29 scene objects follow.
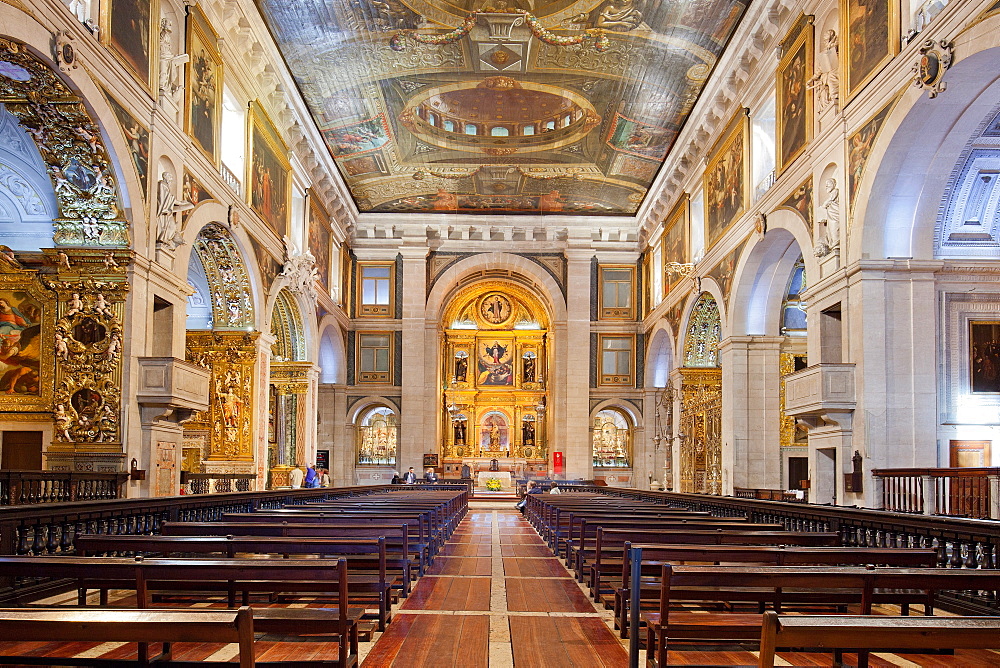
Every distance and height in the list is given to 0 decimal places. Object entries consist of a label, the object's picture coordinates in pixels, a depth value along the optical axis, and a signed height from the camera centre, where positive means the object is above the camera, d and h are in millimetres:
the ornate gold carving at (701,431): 24922 -809
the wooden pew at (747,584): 3855 -794
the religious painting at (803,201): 16109 +3738
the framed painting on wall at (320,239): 27516 +5147
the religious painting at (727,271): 21031 +3233
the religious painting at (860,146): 13246 +3964
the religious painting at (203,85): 16422 +5995
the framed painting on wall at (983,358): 13938 +749
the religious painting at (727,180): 20703 +5487
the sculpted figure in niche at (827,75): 15062 +5623
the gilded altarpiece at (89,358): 13367 +606
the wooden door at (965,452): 13758 -712
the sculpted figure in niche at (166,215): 14461 +2975
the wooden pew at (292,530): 6586 -995
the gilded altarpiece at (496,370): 39438 +1382
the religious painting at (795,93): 16422 +5973
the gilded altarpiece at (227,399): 20453 +2
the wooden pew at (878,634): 2535 -649
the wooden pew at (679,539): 6242 -977
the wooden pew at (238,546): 5445 -913
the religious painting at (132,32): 12859 +5483
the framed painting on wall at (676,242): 27078 +5119
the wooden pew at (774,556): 5023 -873
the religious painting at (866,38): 13047 +5564
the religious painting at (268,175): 20734 +5520
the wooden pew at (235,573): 3994 -784
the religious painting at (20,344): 15359 +916
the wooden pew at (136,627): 2570 -660
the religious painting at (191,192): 15859 +3750
